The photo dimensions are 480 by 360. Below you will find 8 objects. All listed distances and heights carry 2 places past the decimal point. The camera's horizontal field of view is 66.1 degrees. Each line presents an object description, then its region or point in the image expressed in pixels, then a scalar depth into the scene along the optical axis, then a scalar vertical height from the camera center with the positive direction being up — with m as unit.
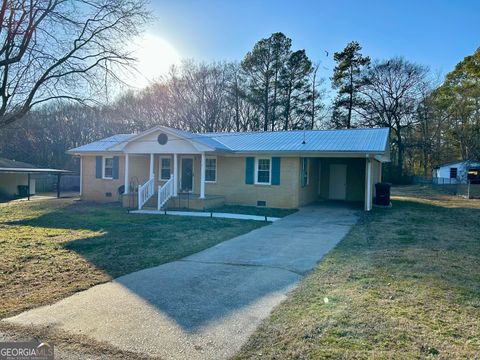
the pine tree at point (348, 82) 39.09 +10.35
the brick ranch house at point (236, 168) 16.27 +0.47
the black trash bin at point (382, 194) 18.09 -0.70
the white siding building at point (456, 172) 33.53 +0.94
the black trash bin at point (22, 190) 26.69 -1.23
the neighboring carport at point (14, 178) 25.62 -0.38
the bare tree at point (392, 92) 39.03 +9.42
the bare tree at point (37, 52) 9.18 +3.27
